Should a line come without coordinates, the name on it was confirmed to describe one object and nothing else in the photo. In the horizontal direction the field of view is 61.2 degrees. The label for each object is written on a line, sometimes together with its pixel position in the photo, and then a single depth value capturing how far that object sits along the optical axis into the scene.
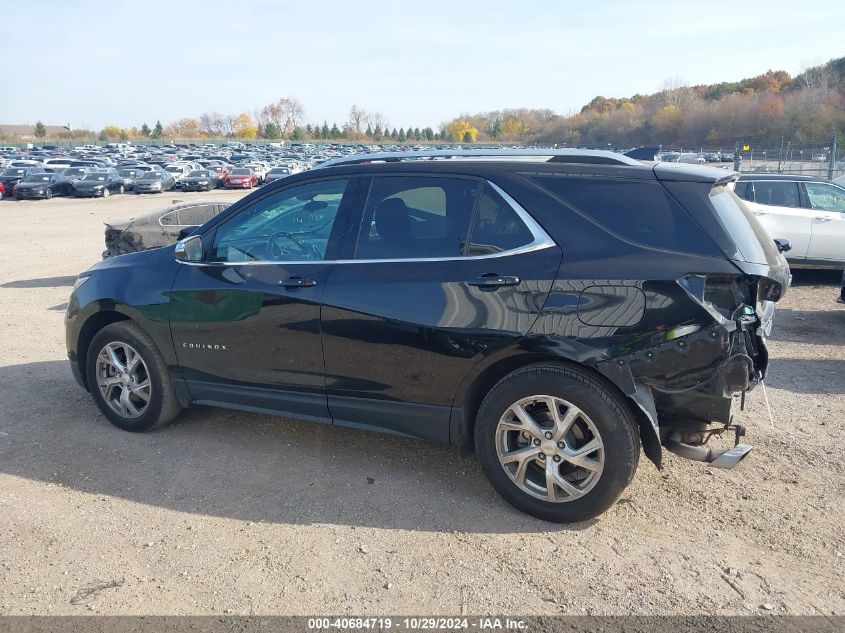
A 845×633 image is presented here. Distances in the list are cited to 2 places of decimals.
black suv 3.57
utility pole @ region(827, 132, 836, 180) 21.01
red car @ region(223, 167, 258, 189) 43.44
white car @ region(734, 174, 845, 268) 10.55
